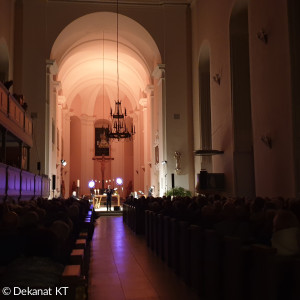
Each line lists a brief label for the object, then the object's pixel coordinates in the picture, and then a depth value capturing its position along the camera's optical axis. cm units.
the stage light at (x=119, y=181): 3145
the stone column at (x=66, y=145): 2875
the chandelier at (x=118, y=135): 1878
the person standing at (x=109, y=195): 2042
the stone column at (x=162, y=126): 1862
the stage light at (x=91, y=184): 3003
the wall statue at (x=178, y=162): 1820
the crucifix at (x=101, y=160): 3153
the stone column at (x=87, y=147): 3170
